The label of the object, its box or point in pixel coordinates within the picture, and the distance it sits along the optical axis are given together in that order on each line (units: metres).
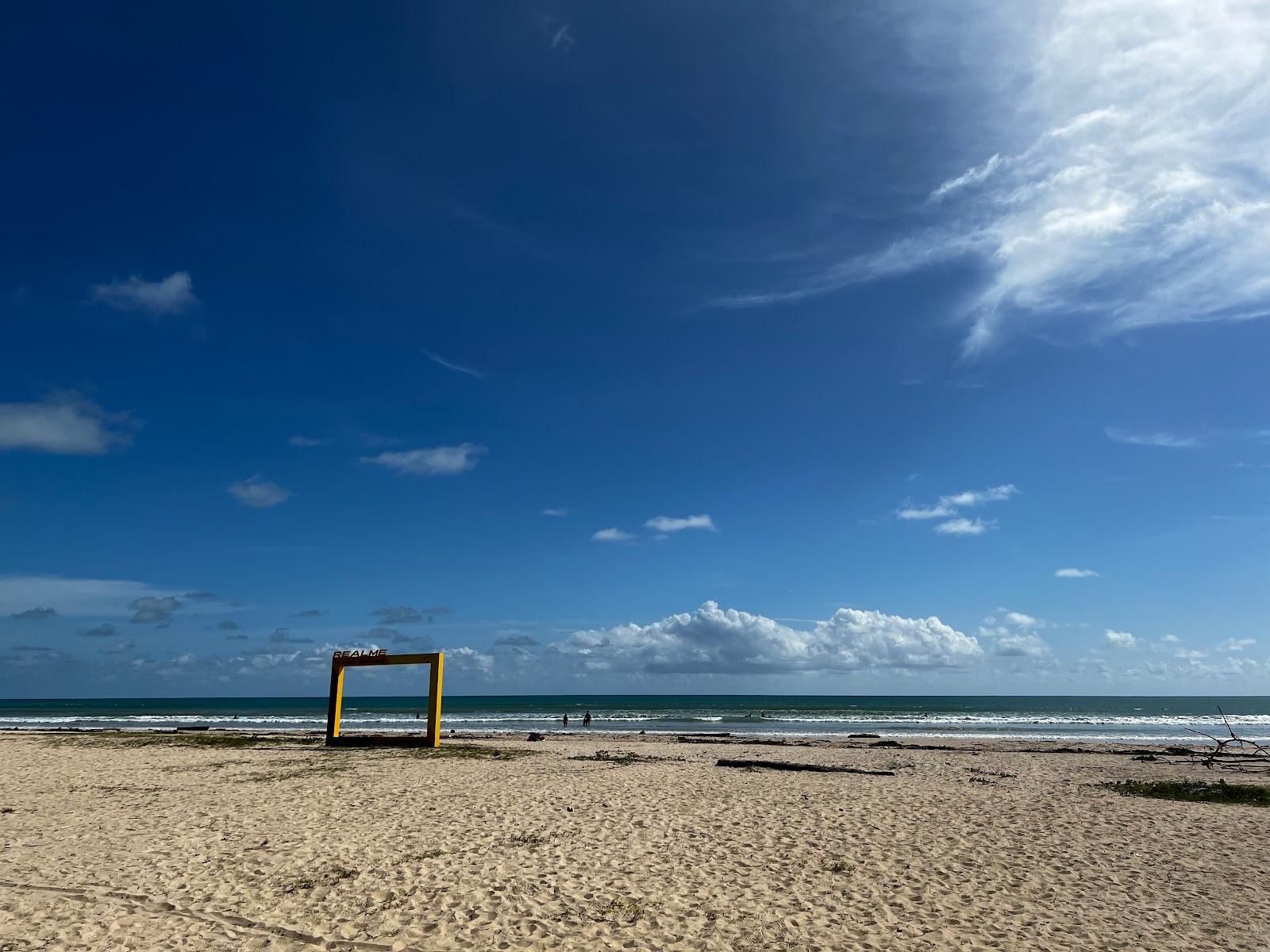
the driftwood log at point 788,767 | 22.39
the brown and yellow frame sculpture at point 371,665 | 26.09
